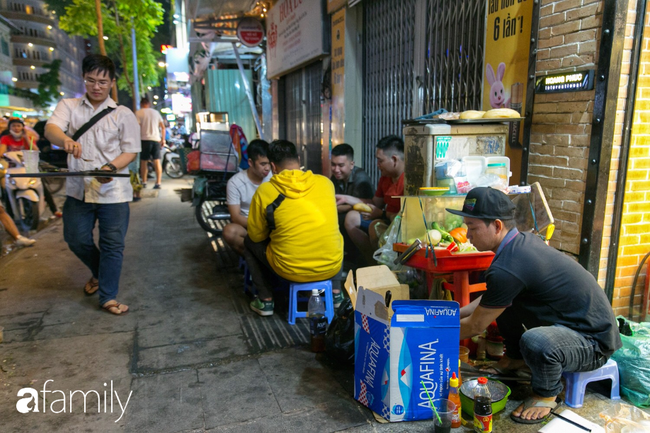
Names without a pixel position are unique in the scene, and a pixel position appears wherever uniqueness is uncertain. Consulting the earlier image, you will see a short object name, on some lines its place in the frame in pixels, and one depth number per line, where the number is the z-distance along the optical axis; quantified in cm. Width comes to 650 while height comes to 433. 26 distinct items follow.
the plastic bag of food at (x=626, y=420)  226
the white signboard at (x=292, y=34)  834
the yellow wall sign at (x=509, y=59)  379
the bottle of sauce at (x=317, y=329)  350
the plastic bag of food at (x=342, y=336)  324
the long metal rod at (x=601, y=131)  307
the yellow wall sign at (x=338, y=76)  749
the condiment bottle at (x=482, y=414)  244
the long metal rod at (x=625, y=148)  313
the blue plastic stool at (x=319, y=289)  400
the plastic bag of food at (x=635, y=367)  274
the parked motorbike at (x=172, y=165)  1636
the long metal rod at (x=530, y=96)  361
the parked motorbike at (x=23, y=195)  748
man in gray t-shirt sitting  484
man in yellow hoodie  382
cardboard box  250
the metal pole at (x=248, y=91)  1258
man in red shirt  464
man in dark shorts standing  1130
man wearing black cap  249
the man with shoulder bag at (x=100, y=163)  404
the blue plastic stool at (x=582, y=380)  270
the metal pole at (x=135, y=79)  1966
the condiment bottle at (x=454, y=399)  254
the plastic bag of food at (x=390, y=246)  370
